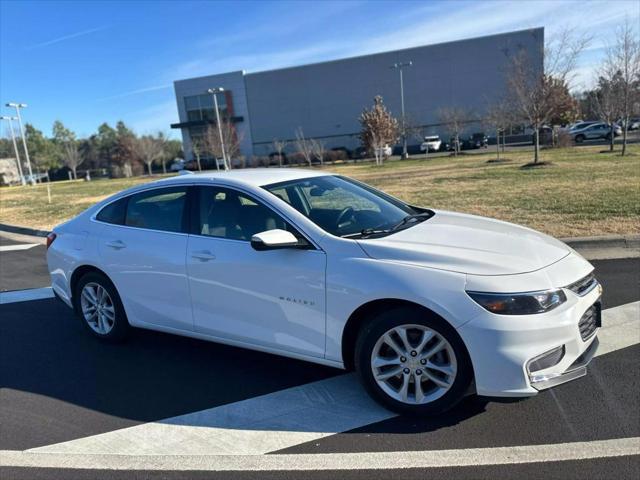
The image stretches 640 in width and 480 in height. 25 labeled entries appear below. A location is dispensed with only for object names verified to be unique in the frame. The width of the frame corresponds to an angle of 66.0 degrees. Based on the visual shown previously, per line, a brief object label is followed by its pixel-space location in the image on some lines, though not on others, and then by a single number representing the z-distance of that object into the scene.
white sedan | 2.91
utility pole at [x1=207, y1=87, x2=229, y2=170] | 45.88
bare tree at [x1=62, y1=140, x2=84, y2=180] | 68.75
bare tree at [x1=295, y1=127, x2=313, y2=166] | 46.81
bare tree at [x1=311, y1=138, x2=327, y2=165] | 45.89
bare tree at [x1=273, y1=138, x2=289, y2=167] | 52.06
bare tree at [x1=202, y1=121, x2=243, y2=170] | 50.47
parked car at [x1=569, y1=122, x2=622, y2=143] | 42.27
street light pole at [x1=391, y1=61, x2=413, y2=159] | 45.56
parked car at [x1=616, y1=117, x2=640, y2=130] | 47.42
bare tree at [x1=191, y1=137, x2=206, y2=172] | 58.63
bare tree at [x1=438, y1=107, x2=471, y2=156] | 41.03
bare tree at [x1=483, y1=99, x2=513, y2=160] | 35.16
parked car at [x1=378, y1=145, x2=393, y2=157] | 40.78
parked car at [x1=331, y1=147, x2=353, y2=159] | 50.31
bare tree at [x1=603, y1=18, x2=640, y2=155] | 23.94
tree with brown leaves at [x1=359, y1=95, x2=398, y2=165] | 39.31
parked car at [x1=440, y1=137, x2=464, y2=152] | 42.94
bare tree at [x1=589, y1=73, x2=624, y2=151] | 25.97
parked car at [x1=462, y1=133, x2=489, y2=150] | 49.03
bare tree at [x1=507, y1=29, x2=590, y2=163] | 21.66
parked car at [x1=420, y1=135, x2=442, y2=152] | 49.28
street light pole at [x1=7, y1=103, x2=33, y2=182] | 46.21
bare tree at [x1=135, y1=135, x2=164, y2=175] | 64.38
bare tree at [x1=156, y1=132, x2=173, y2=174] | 70.18
